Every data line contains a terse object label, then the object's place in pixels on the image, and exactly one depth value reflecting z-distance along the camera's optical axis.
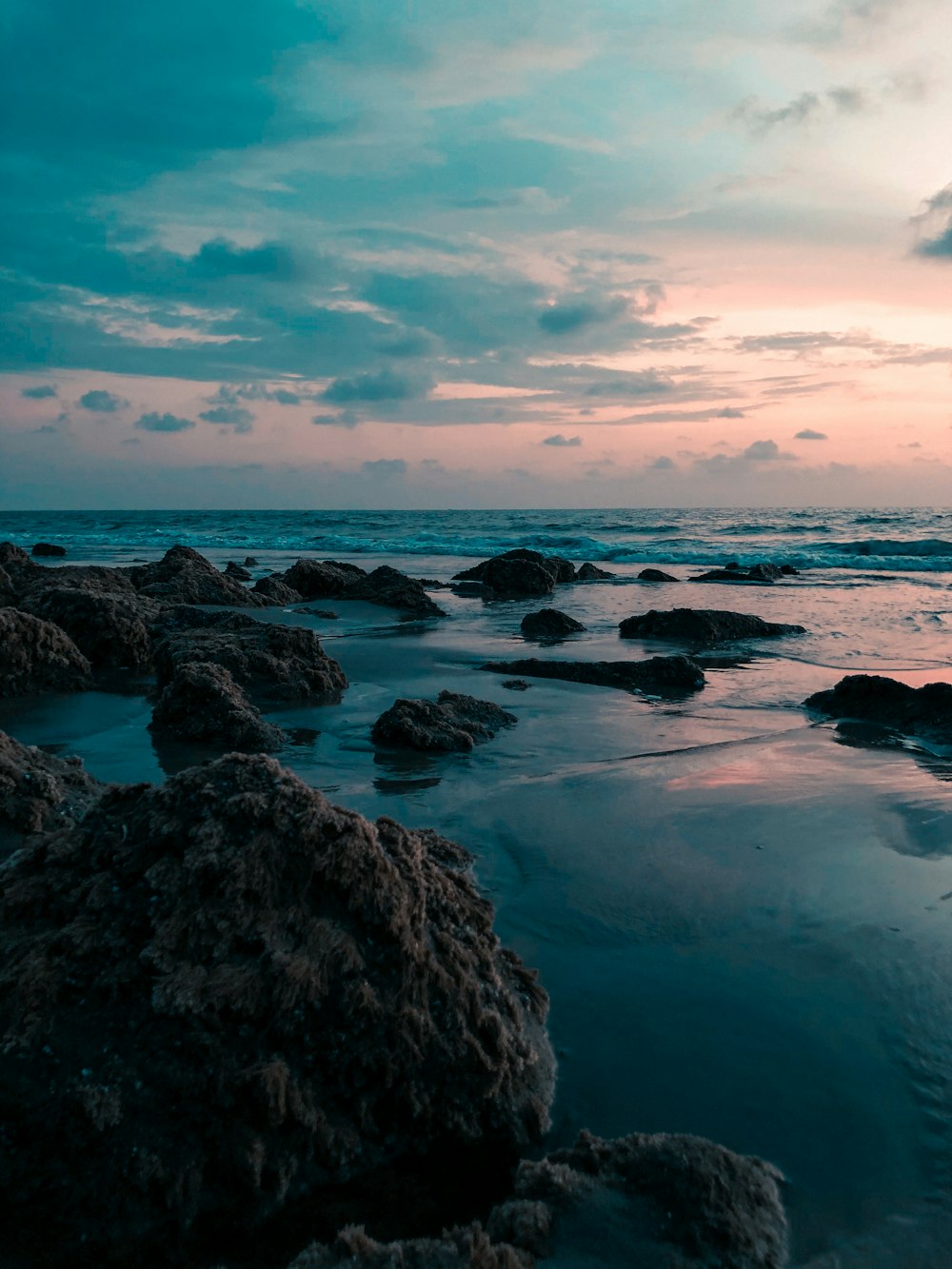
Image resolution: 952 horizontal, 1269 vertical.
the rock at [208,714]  5.27
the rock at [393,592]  13.01
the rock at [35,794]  3.18
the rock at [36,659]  6.23
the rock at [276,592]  13.13
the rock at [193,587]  12.04
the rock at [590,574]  20.33
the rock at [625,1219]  1.60
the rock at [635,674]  7.66
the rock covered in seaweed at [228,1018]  1.78
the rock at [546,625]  11.03
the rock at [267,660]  6.54
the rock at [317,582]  14.66
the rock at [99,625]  7.45
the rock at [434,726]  5.31
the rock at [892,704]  6.14
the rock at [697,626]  10.46
